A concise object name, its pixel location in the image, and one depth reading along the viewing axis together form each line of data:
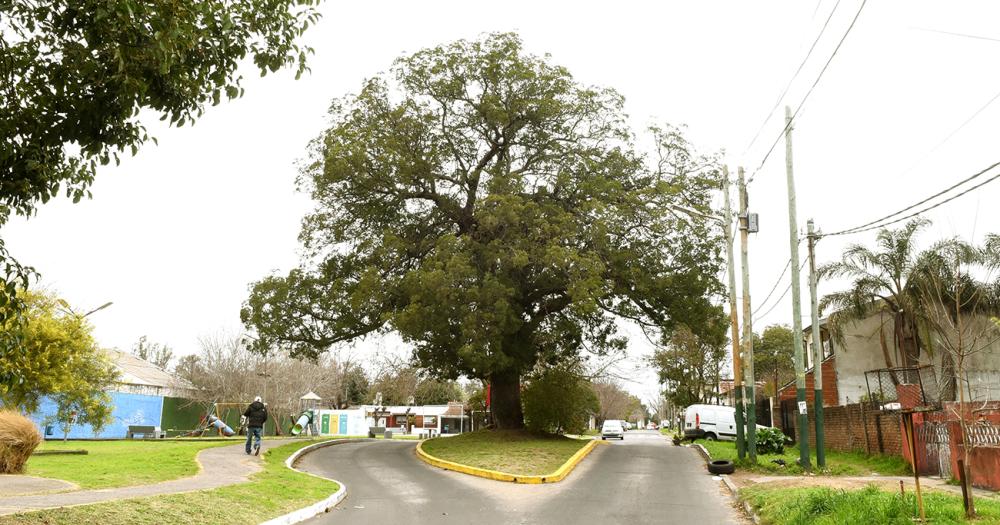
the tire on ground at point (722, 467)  20.05
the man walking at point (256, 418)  21.34
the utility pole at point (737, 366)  22.23
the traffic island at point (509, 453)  18.82
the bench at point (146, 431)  41.37
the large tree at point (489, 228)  25.27
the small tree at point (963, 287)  25.91
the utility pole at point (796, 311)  20.58
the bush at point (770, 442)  25.48
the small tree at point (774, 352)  67.19
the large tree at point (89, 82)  7.22
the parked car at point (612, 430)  49.97
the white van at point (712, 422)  37.50
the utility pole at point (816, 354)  20.06
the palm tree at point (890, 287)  30.91
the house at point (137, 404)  41.75
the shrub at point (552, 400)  32.31
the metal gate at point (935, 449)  17.20
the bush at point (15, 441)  14.73
